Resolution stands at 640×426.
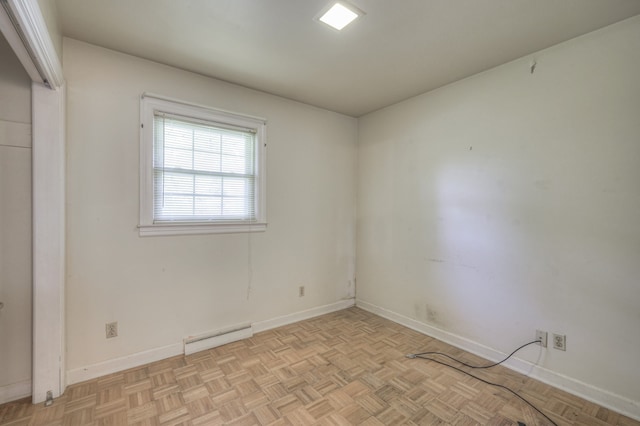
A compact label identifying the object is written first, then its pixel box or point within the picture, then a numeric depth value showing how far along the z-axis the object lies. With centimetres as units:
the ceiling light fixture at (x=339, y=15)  168
